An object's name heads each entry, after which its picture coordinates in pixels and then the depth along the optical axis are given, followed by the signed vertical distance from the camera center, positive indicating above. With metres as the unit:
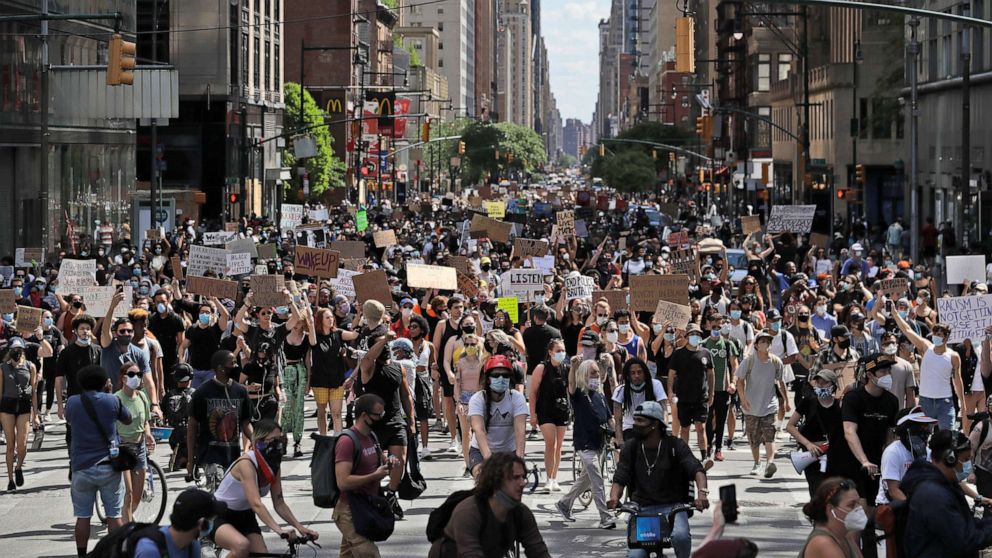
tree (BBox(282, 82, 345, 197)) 87.62 +6.99
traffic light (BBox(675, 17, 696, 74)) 35.30 +4.86
